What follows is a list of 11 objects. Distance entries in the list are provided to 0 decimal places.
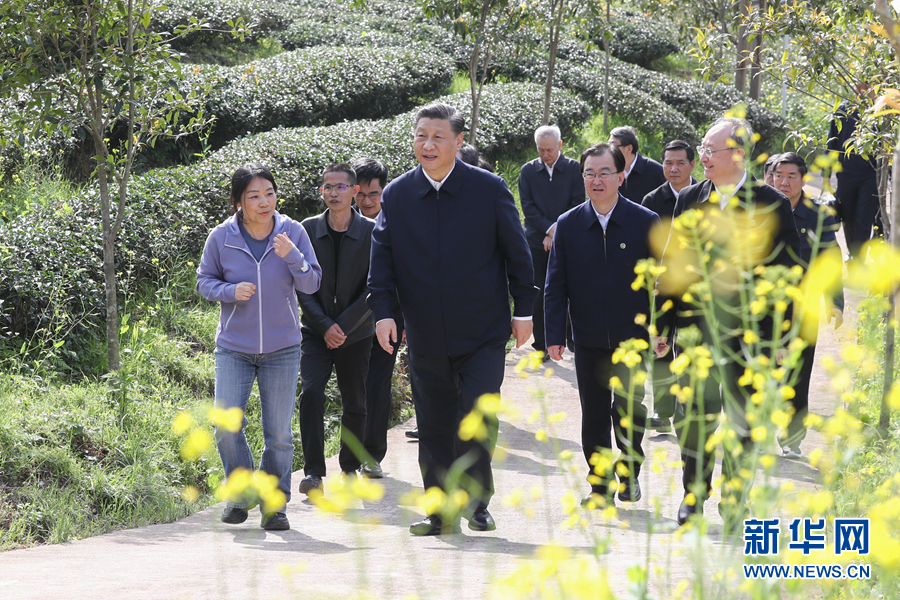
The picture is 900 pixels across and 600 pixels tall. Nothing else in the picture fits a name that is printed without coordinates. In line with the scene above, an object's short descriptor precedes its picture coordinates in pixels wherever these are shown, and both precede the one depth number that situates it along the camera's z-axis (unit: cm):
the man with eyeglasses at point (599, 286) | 1043
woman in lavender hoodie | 1009
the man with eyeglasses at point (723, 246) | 889
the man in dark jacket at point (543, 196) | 1775
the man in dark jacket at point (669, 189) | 1329
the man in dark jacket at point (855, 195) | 1883
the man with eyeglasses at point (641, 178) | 1634
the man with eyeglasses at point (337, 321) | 1157
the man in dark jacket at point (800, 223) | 1195
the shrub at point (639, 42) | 5397
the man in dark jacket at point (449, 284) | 942
